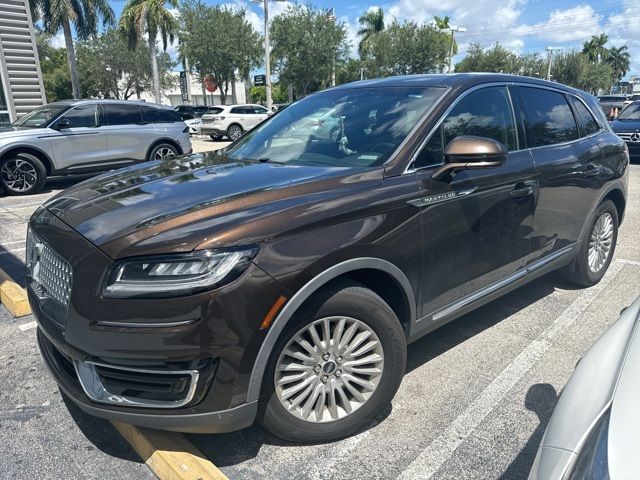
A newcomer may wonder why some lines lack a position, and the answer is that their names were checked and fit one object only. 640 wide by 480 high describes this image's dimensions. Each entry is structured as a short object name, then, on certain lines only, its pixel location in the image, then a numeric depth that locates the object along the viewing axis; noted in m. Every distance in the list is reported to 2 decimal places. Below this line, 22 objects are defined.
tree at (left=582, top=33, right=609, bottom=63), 83.50
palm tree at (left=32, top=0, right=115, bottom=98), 29.58
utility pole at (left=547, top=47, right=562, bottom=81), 46.27
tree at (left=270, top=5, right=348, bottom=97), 33.31
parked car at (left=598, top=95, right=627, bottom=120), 28.09
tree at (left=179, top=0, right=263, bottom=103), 34.53
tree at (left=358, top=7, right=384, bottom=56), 55.19
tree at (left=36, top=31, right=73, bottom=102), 47.03
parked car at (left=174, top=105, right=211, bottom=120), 28.36
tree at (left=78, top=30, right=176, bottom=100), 44.34
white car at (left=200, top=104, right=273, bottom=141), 22.20
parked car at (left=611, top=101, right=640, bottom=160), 12.83
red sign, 36.41
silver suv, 8.98
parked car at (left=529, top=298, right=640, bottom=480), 1.30
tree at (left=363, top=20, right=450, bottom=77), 39.88
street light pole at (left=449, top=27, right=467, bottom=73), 38.47
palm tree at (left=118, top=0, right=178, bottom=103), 31.67
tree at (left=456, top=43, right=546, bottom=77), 48.12
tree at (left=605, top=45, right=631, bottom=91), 98.50
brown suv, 2.06
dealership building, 13.87
